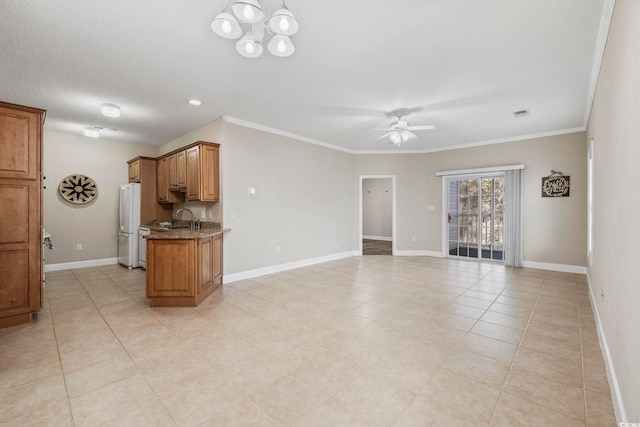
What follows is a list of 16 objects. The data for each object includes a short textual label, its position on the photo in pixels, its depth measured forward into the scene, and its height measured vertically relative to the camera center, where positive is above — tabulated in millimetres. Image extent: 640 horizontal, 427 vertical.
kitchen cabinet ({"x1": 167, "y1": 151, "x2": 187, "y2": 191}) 5004 +785
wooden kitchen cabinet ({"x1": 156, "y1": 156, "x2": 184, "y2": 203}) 5661 +571
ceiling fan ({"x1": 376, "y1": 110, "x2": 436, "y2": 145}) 4305 +1300
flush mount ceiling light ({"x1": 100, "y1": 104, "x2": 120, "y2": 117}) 4090 +1509
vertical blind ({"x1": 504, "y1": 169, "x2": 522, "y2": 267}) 5750 -73
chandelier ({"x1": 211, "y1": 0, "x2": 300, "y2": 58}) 1810 +1305
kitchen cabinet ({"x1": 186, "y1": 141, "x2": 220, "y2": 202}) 4512 +677
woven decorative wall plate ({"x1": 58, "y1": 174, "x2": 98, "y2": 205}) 5680 +495
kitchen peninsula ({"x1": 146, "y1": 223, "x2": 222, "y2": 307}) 3549 -729
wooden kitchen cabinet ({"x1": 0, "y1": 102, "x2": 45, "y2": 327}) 2908 -5
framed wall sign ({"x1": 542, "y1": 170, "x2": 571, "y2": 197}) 5293 +560
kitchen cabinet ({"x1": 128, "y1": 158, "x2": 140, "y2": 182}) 5984 +943
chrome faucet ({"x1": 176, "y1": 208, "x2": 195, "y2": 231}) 5165 -188
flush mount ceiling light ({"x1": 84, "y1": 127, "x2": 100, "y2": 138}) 5103 +1494
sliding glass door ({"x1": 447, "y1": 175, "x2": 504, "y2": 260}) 6242 -80
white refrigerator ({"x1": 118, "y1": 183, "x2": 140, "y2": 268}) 5730 -190
